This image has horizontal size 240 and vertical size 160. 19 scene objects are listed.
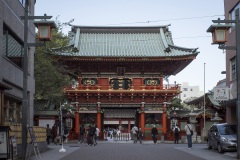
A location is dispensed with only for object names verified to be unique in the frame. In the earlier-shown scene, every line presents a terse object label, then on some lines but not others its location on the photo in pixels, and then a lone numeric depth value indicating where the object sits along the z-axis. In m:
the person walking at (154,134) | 32.81
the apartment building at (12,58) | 16.80
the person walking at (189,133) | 24.81
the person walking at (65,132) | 31.61
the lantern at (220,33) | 15.65
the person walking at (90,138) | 29.39
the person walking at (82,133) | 33.52
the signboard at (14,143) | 14.58
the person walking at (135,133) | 33.75
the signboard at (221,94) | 19.49
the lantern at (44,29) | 14.59
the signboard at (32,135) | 15.57
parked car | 19.64
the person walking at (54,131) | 31.26
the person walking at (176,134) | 32.98
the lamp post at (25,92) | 14.25
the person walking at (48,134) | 29.10
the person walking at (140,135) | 32.96
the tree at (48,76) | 32.19
